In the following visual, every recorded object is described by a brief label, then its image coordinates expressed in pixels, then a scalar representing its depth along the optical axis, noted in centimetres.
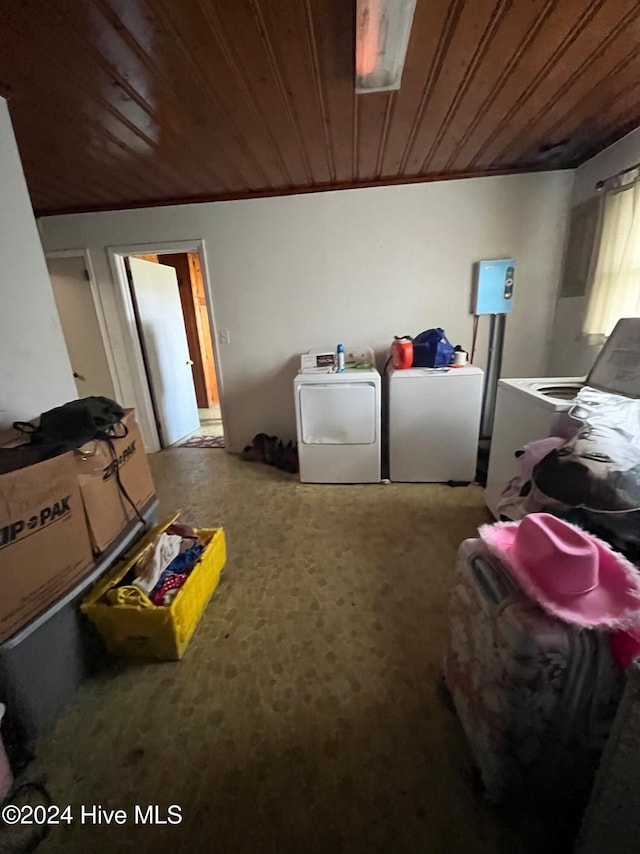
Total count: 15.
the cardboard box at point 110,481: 128
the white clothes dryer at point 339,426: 260
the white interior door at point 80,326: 326
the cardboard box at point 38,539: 99
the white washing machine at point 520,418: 166
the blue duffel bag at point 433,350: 260
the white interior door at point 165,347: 352
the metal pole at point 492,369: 303
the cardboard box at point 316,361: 293
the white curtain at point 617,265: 210
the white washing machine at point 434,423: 250
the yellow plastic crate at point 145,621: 127
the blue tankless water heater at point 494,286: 287
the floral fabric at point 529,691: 74
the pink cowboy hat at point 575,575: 75
